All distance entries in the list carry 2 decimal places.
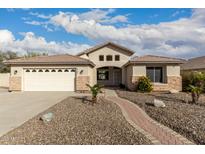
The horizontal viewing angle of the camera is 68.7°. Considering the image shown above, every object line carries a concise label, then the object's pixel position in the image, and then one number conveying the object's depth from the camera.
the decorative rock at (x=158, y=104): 7.56
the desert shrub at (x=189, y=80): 13.63
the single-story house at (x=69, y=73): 14.16
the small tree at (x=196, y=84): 8.88
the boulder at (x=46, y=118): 5.52
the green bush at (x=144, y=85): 13.87
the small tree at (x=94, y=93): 8.50
